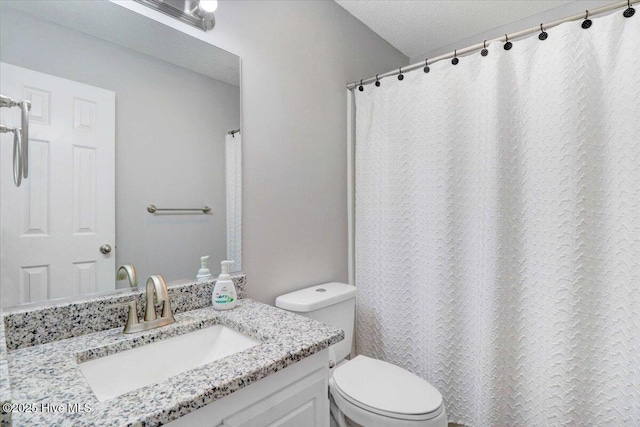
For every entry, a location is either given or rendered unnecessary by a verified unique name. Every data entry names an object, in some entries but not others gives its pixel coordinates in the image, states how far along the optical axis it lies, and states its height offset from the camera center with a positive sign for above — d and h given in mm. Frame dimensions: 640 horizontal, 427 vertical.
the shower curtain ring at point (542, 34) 1250 +727
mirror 851 +206
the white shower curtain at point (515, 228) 1143 -68
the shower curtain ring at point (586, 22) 1174 +728
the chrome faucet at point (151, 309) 947 -310
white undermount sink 807 -435
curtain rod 1113 +760
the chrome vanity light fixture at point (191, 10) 1107 +759
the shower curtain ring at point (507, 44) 1341 +733
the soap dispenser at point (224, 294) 1150 -307
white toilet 1097 -697
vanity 575 -364
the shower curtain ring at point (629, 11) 1099 +721
